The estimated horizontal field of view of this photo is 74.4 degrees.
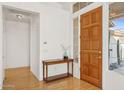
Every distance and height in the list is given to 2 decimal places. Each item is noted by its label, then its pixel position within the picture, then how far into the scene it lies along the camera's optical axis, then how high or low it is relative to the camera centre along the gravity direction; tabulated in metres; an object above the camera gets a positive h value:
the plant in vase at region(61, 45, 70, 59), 3.26 -0.23
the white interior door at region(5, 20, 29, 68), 4.31 +0.09
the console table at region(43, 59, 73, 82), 2.79 -0.75
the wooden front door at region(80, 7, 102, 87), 2.40 -0.05
